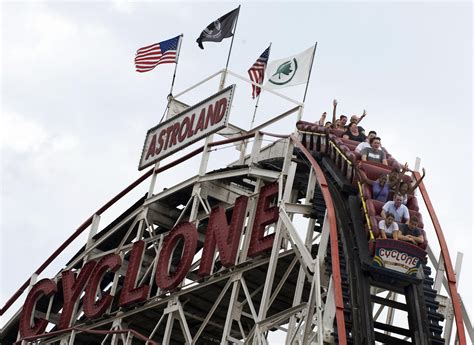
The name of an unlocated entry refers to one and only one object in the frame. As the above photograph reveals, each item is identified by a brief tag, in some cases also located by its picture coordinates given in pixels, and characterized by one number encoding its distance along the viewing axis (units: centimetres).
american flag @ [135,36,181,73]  3753
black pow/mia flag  3606
